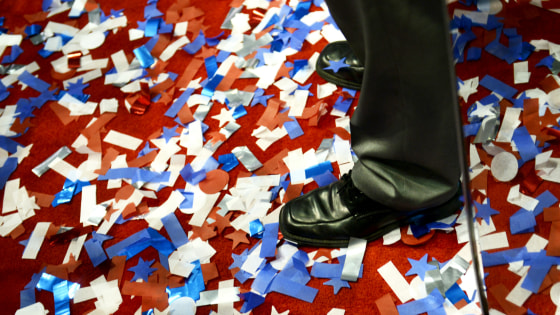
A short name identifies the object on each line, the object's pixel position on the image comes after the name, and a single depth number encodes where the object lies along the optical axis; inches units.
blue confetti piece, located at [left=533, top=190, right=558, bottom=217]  34.2
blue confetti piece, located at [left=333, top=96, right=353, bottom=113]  57.4
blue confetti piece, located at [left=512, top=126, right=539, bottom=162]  35.1
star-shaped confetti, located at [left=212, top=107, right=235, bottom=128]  60.2
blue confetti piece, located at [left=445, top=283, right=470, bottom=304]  40.6
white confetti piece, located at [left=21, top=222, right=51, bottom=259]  53.4
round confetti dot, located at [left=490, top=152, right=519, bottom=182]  36.0
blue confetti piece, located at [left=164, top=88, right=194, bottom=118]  62.6
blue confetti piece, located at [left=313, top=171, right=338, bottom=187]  51.8
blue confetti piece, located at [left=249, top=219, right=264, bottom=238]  49.0
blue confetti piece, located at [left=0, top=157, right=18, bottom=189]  60.9
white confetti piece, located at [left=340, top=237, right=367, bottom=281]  44.4
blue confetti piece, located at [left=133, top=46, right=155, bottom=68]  69.2
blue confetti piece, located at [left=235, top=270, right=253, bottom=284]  46.3
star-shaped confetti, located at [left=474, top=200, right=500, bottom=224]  30.6
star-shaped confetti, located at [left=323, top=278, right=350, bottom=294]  43.9
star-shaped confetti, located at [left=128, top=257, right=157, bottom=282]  48.7
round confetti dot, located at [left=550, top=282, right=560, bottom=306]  30.8
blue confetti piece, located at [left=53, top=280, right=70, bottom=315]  48.0
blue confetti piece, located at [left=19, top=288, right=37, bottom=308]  49.3
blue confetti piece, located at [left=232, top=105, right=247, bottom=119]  60.3
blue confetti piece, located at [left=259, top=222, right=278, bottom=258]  47.3
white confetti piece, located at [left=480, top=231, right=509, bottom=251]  32.0
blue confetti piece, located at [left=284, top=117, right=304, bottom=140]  56.8
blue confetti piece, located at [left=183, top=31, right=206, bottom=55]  69.0
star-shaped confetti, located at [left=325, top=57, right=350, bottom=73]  59.2
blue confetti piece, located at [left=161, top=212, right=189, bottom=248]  50.4
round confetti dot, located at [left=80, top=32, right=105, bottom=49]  74.3
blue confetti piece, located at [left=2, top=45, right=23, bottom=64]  75.4
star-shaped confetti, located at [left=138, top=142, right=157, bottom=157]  59.2
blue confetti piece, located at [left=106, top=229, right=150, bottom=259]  51.2
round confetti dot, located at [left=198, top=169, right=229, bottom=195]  54.0
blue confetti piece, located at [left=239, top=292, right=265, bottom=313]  44.4
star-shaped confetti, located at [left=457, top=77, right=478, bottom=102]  33.6
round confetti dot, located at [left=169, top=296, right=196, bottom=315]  45.2
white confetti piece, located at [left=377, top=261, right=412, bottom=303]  42.5
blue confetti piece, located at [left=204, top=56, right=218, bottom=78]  65.6
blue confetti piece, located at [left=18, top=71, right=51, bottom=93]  70.1
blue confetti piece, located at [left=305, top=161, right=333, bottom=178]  52.7
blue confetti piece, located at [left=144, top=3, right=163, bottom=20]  75.7
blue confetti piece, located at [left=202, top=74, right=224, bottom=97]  63.3
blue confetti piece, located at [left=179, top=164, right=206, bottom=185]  55.2
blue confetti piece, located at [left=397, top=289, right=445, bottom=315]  41.1
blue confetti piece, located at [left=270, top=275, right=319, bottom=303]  44.2
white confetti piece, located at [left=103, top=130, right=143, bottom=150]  60.6
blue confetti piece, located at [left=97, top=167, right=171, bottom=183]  56.2
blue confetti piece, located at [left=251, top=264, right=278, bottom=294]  45.4
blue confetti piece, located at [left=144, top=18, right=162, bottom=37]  73.2
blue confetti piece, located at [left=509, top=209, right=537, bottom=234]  35.1
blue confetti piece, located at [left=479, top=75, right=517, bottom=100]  37.8
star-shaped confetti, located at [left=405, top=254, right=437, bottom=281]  43.3
